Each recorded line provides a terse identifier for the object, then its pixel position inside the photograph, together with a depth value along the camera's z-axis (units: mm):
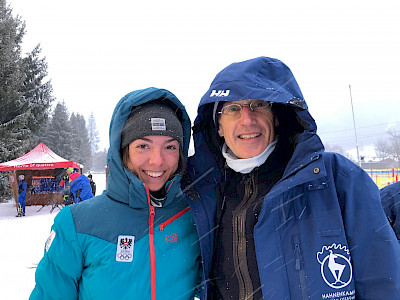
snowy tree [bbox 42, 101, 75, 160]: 38094
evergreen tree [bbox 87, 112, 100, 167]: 105875
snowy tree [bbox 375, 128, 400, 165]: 57875
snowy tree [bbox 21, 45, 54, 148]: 22234
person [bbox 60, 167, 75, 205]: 13168
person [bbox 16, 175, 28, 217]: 13656
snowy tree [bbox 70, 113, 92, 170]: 59447
